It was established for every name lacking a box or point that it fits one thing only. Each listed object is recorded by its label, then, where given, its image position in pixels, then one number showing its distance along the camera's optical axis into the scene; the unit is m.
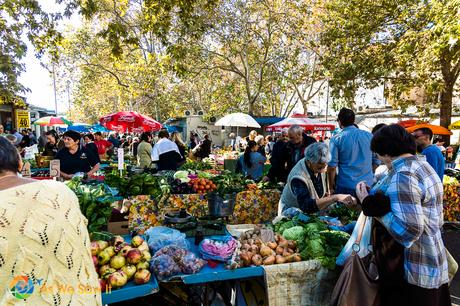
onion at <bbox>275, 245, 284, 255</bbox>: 2.93
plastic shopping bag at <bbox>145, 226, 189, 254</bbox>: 2.96
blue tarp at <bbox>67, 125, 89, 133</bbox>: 19.12
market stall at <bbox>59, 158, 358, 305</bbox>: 2.56
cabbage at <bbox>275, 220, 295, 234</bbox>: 3.28
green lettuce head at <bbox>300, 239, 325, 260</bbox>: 2.87
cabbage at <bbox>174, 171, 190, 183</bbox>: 5.04
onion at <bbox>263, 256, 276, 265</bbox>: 2.80
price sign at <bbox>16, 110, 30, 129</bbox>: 13.38
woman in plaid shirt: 2.08
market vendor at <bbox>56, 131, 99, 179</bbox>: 5.34
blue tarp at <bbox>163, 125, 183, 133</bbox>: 32.82
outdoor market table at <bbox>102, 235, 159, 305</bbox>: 2.30
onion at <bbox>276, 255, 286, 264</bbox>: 2.82
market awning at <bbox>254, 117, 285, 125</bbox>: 23.42
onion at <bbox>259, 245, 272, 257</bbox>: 2.87
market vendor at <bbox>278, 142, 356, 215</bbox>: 3.13
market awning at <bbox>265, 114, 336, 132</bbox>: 12.07
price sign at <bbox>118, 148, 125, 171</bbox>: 5.06
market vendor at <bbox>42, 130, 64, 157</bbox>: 9.98
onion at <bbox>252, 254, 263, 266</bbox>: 2.80
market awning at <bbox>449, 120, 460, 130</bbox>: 13.23
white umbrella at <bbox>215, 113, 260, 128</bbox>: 12.71
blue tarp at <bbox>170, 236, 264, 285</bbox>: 2.59
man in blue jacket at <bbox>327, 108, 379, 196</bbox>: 4.42
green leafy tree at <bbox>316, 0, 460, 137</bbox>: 9.42
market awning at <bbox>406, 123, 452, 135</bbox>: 10.50
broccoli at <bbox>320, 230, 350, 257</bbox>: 2.86
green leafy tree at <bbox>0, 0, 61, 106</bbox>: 7.03
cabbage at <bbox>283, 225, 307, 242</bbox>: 3.07
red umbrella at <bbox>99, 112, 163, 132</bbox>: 11.34
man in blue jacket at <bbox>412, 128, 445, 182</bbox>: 4.98
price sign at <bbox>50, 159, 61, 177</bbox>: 4.49
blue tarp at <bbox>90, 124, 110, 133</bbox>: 24.68
